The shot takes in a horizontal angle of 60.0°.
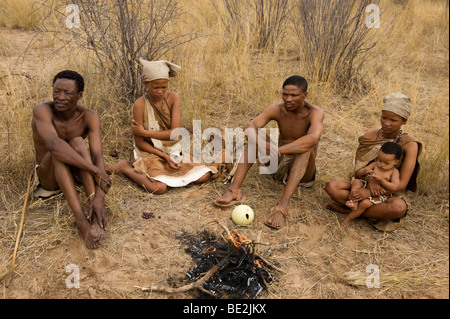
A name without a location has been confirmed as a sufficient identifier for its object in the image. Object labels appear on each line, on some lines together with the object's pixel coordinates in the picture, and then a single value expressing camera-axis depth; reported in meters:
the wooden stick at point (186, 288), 2.22
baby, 2.60
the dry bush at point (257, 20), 5.21
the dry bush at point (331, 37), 4.48
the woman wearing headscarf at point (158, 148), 3.22
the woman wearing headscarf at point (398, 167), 2.68
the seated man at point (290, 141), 2.92
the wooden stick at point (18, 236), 2.32
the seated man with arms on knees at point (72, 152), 2.62
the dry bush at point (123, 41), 3.71
